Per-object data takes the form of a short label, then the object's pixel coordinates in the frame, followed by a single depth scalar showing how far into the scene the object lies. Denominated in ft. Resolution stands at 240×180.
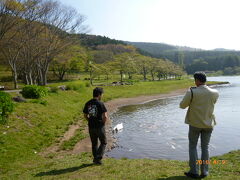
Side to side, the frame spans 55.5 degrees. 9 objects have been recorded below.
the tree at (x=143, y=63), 239.03
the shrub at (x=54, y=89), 85.24
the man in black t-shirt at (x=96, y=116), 21.62
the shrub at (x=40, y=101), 61.21
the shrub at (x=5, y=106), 40.09
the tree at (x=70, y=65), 173.47
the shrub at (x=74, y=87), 101.07
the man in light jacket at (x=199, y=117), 16.81
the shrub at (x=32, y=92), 66.62
